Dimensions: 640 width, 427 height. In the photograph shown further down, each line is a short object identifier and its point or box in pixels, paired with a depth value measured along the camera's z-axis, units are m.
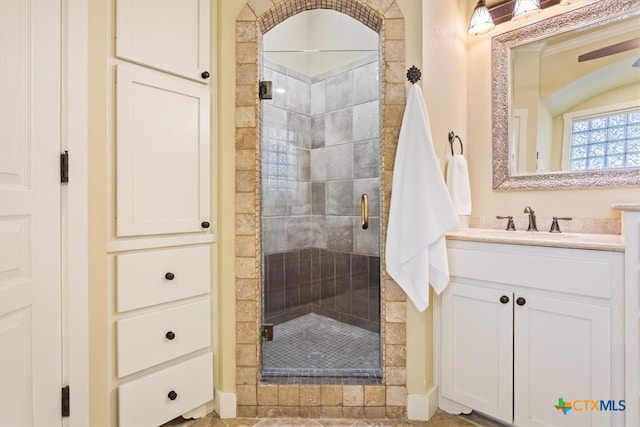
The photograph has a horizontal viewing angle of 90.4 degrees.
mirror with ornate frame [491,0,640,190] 1.59
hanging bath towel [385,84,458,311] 1.48
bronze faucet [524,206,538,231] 1.78
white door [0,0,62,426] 1.02
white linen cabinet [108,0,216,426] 1.31
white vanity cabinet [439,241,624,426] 1.22
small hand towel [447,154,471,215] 1.79
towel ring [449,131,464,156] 1.86
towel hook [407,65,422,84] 1.55
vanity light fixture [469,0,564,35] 1.79
